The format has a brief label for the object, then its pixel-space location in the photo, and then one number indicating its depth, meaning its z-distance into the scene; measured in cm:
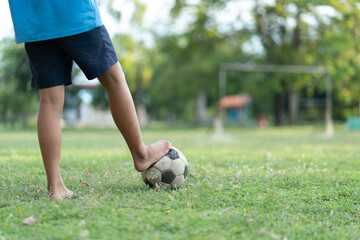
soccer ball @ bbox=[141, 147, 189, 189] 287
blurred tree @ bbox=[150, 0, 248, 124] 2308
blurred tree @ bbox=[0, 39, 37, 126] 1977
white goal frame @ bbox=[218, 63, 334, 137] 1391
